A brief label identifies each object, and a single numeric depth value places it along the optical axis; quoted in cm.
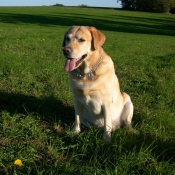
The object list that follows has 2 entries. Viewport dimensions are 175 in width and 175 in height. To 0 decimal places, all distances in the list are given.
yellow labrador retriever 298
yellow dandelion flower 223
